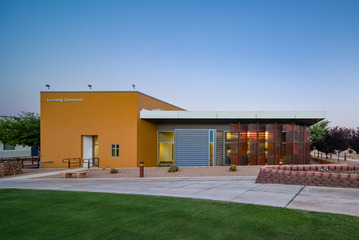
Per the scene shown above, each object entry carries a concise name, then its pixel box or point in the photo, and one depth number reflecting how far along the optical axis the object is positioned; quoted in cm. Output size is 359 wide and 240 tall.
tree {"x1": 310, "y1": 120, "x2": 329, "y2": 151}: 3916
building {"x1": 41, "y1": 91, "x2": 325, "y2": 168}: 2322
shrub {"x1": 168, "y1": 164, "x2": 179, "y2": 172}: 1805
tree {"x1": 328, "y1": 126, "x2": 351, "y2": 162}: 2636
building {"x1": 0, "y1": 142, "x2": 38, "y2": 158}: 3744
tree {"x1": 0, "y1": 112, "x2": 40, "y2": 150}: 2622
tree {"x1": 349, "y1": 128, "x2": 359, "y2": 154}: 2550
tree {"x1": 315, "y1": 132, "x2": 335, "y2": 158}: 2737
